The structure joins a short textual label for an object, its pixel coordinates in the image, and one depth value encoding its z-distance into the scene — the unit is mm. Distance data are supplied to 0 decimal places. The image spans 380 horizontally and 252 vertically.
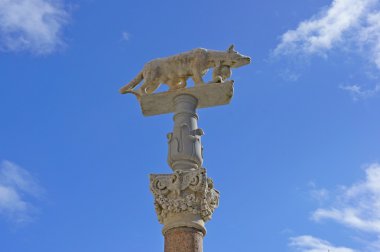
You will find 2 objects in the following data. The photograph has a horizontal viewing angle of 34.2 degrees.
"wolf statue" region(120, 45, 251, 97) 13547
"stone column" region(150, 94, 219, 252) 11031
